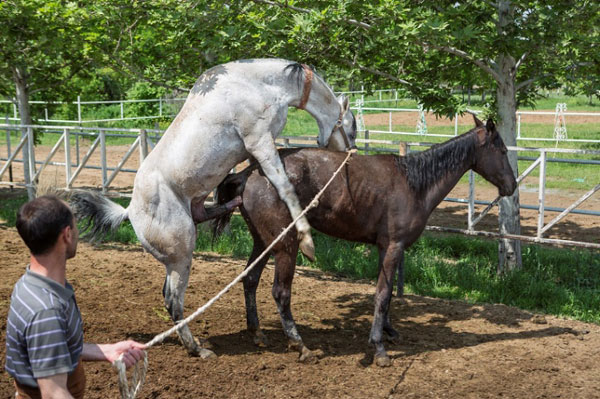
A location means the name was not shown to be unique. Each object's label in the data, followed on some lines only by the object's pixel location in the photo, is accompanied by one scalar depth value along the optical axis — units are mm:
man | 2342
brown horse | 5402
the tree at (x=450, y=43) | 6551
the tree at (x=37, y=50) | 9500
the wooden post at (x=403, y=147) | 7992
